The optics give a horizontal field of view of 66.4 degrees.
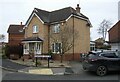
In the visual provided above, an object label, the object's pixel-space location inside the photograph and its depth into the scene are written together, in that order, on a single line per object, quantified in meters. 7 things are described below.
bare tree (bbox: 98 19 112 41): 27.02
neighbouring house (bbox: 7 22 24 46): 22.35
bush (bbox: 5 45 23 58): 14.20
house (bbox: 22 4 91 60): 12.80
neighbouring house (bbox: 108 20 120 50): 14.92
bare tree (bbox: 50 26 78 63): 10.77
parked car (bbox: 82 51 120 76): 6.33
